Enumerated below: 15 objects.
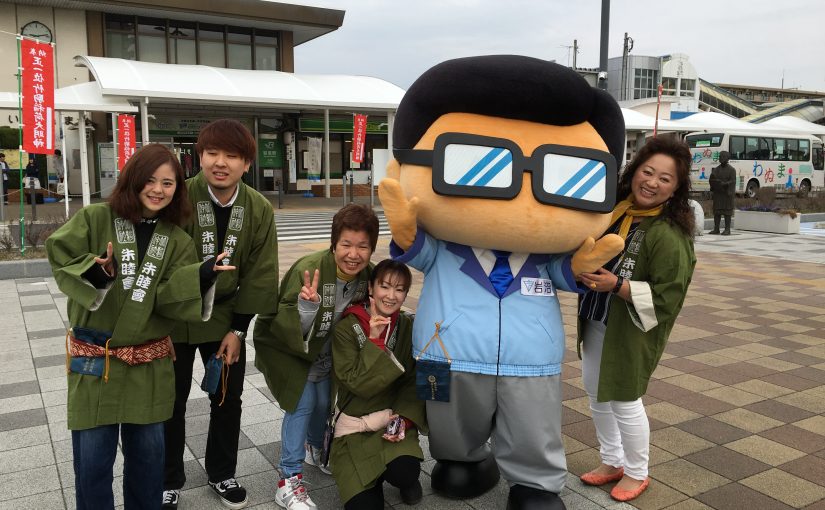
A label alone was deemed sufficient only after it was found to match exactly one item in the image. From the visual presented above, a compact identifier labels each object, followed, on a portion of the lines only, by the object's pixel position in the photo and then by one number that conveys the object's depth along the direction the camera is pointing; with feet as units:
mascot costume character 9.05
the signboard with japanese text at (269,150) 84.48
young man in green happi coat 9.53
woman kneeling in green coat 9.63
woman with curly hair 9.66
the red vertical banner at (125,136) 48.49
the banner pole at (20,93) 33.14
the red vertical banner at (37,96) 35.42
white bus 79.92
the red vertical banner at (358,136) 61.82
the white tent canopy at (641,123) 77.50
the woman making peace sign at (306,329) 9.55
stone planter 50.11
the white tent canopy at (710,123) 81.71
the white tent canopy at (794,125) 91.09
